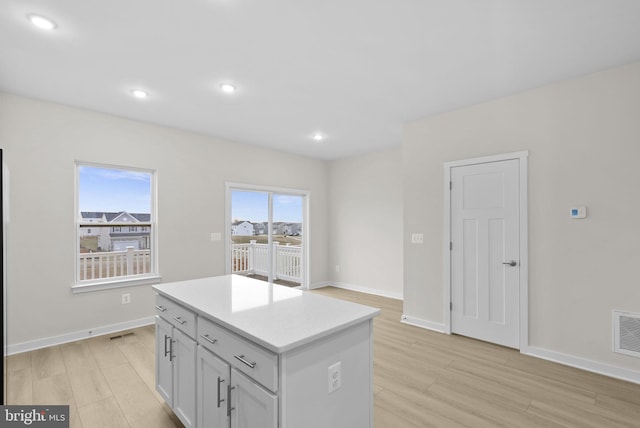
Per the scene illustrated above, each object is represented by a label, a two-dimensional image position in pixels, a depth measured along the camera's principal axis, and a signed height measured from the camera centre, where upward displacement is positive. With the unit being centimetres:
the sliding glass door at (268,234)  500 -34
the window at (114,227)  354 -15
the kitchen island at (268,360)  123 -70
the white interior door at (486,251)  312 -41
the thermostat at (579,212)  270 +2
